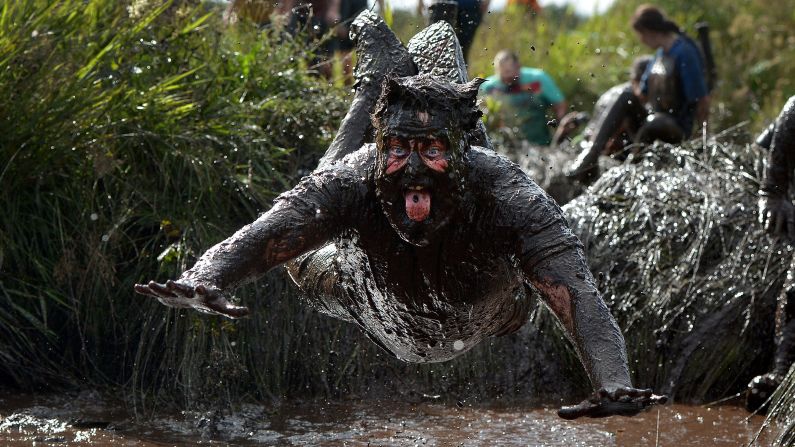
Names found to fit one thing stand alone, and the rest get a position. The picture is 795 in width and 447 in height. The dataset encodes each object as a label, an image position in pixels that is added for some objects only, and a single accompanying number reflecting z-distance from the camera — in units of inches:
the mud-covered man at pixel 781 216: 505.1
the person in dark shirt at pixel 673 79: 802.7
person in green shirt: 873.7
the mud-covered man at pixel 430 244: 277.9
